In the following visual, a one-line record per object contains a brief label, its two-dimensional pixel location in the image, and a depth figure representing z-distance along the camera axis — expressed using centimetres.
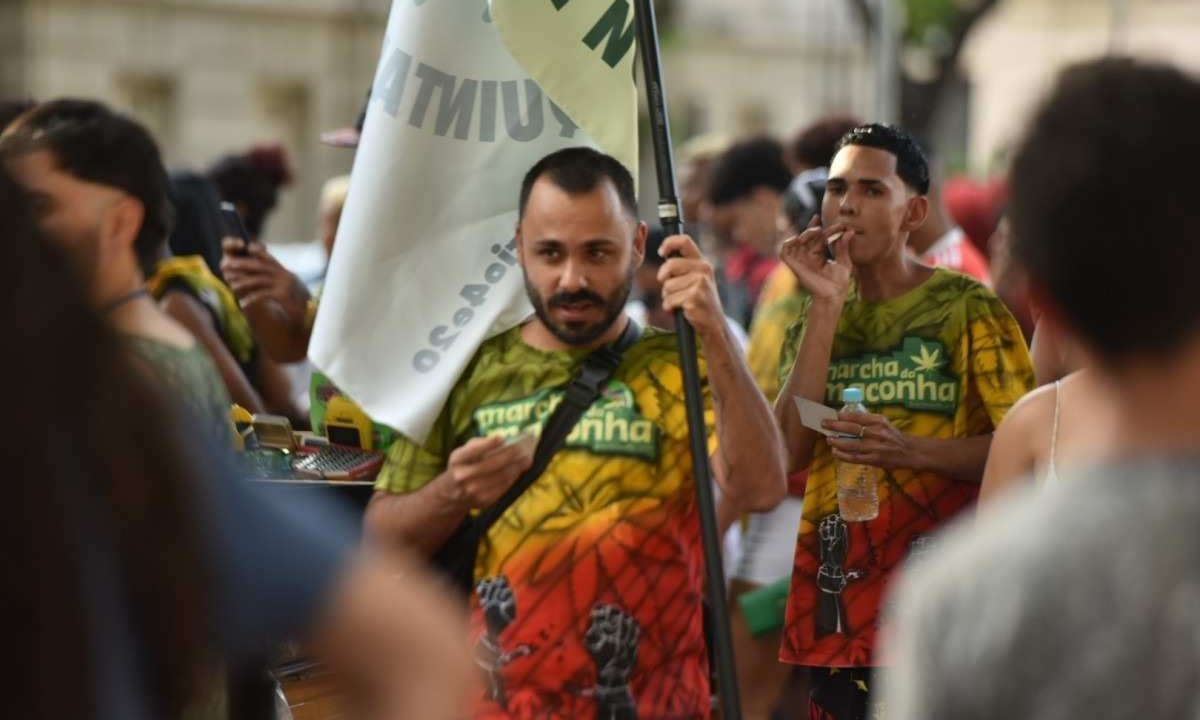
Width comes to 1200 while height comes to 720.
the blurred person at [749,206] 1799
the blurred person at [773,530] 1383
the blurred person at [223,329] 1128
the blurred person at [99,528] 396
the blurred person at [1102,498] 406
